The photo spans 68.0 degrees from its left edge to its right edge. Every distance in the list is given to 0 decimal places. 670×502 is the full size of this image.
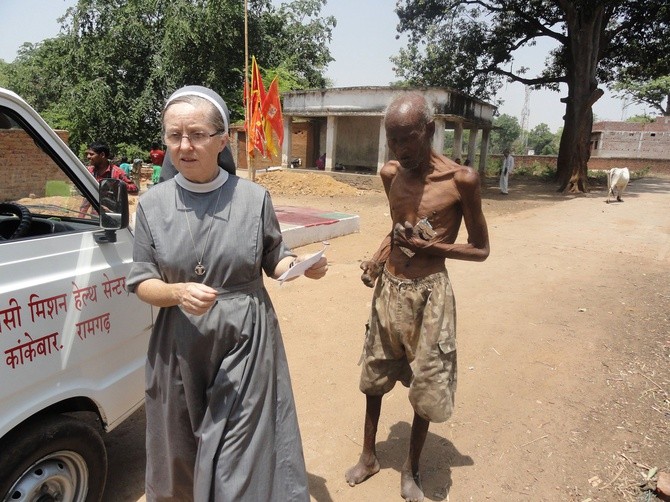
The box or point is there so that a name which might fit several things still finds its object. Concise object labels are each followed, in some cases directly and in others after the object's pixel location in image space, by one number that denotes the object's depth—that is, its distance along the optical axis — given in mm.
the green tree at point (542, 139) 55950
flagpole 9390
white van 1708
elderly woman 1624
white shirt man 17156
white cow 14674
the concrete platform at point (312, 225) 7733
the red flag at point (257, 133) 9930
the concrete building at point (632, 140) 36188
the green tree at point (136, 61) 21733
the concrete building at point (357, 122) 18172
